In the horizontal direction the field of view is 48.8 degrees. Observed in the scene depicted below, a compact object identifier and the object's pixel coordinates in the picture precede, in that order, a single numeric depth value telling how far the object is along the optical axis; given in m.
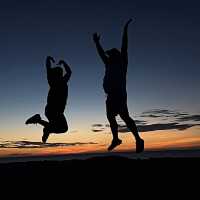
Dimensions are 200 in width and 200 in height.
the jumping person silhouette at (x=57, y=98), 5.83
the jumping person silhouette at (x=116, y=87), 5.77
